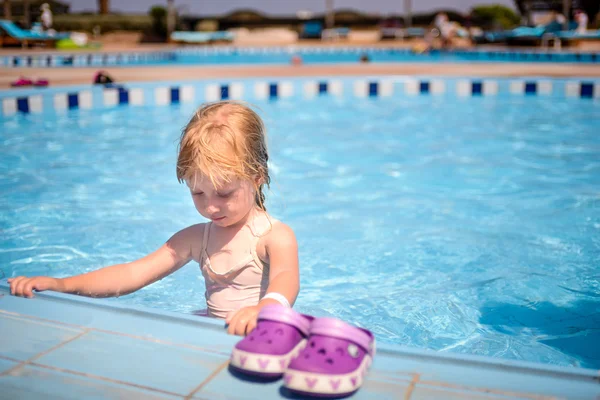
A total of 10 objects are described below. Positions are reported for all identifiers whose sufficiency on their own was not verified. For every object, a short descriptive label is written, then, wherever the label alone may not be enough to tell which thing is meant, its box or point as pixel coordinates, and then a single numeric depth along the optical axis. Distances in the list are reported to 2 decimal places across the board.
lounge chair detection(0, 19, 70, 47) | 21.16
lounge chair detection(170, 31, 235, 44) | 32.97
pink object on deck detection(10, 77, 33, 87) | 9.05
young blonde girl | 1.90
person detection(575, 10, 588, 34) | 23.45
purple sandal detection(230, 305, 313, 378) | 1.41
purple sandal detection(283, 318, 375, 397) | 1.34
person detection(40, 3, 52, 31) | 23.38
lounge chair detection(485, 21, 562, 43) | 23.56
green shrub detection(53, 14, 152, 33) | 41.17
